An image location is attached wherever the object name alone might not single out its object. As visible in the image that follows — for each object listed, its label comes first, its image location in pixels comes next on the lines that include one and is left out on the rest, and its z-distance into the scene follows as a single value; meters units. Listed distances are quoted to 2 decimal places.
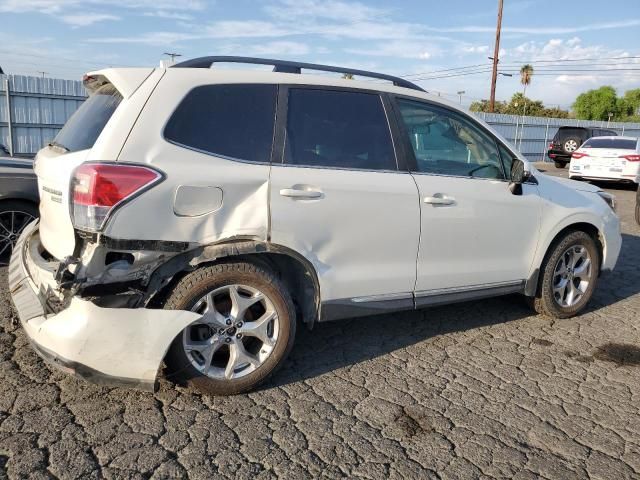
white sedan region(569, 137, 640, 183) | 14.94
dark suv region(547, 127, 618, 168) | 22.89
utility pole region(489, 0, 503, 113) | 29.83
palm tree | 73.56
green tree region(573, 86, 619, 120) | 74.81
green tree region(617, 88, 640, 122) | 75.72
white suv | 2.97
